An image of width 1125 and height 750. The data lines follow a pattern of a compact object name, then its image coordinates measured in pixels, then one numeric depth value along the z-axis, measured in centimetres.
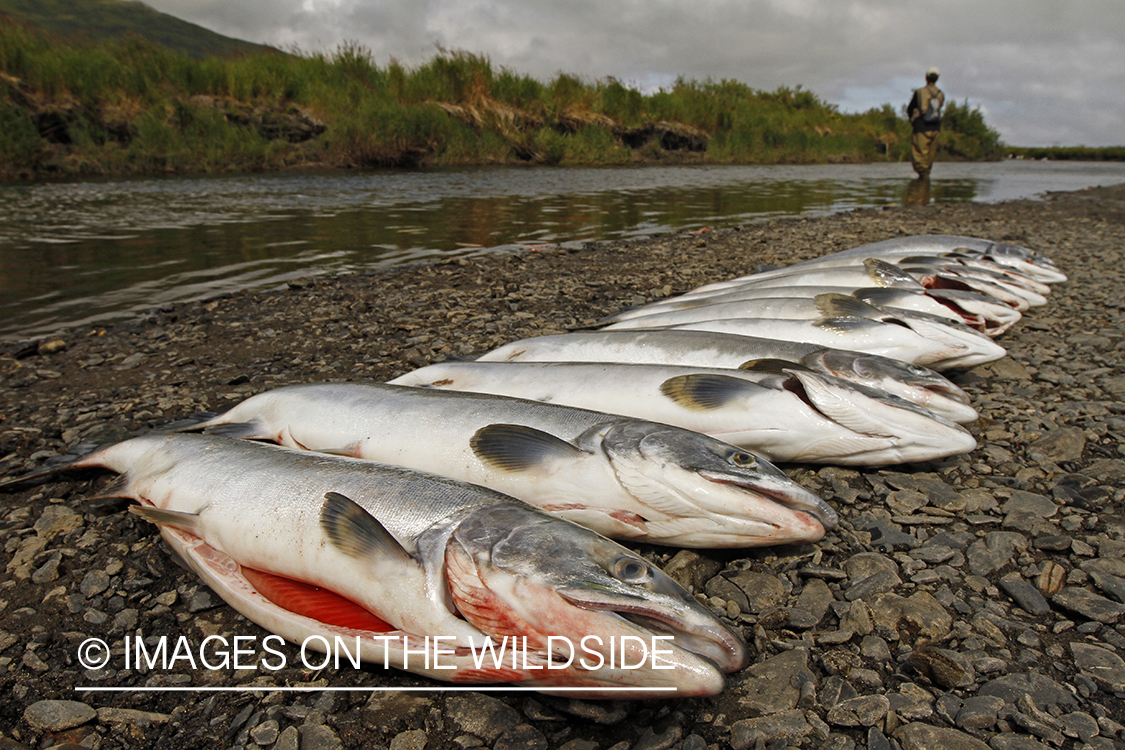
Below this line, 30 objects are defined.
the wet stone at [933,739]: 39
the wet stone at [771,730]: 40
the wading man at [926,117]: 1214
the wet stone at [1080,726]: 40
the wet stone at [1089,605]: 48
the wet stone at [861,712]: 41
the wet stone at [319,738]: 42
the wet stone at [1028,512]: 58
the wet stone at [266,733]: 42
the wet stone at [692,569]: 53
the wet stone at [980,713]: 41
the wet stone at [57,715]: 43
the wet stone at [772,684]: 42
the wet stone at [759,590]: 50
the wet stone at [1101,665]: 43
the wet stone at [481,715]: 42
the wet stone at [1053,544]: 55
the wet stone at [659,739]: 40
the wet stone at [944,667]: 43
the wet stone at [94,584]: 54
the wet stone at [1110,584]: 50
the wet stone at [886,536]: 56
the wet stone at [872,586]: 51
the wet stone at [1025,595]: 49
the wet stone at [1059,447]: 68
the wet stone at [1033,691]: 42
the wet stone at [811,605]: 49
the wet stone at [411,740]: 41
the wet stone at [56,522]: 61
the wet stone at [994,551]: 53
